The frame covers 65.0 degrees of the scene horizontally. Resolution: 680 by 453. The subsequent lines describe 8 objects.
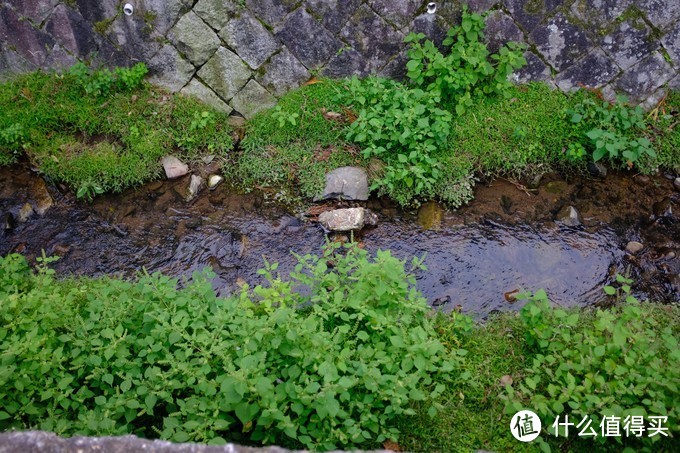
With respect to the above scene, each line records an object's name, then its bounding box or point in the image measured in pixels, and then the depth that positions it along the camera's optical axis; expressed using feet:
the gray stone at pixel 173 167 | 17.51
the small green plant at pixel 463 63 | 16.55
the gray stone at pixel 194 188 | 17.38
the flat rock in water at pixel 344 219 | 16.16
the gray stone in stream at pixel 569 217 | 16.35
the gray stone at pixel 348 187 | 16.75
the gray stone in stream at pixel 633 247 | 15.58
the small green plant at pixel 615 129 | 16.20
